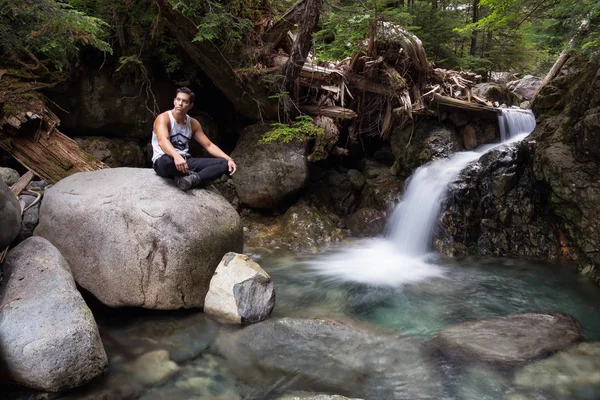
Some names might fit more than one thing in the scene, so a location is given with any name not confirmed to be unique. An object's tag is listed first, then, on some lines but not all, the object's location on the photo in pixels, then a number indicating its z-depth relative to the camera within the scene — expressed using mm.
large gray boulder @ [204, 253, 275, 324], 4695
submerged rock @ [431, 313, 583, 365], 4016
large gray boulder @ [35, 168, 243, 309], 4574
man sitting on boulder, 5078
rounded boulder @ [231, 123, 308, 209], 8820
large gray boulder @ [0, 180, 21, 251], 3939
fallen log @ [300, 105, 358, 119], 8531
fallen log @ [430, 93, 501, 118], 9292
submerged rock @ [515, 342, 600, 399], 3594
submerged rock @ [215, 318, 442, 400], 3664
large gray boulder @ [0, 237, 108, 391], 3299
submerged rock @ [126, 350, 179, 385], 3705
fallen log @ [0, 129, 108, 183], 6406
